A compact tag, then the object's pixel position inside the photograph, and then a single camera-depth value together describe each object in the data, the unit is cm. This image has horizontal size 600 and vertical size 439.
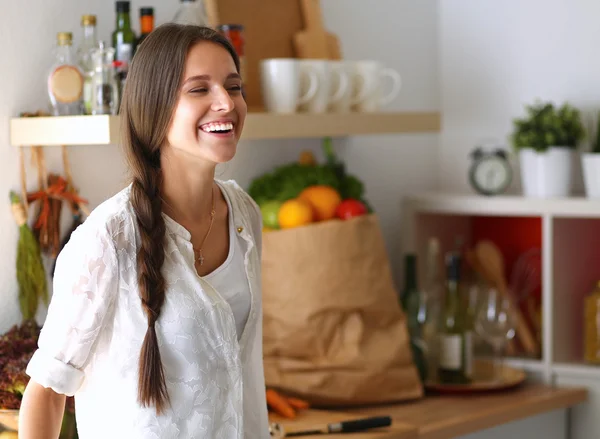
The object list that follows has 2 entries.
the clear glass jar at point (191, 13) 212
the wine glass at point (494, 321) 247
